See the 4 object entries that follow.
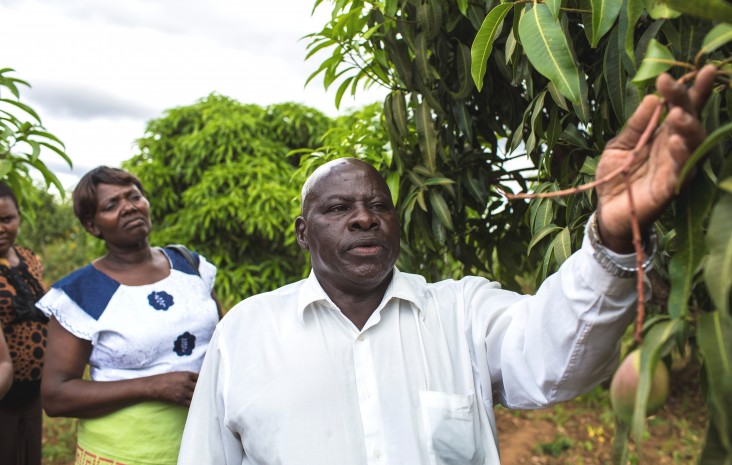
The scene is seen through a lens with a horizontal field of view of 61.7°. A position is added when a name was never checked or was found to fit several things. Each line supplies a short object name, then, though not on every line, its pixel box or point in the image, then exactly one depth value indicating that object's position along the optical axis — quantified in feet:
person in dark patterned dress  8.17
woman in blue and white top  6.79
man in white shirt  4.27
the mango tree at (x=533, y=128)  2.85
